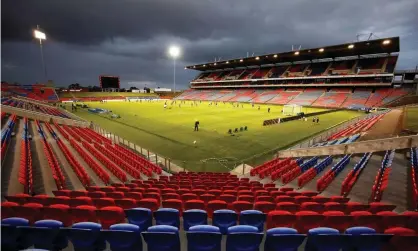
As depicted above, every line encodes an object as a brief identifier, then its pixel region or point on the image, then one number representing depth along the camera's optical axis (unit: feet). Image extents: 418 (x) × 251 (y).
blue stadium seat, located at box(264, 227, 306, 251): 12.98
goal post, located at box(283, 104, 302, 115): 141.39
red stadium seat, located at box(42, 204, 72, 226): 17.12
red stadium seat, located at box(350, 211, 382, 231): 16.80
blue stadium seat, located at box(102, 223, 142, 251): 13.29
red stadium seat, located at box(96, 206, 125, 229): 17.02
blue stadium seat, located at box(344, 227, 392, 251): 12.89
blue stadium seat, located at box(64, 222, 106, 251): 13.58
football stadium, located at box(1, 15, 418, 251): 13.62
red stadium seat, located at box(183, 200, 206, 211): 21.15
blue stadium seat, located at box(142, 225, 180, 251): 12.92
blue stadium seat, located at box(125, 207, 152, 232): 17.30
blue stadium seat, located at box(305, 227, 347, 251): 13.04
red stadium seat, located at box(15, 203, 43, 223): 16.72
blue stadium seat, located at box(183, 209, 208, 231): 17.42
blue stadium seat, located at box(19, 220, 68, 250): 13.60
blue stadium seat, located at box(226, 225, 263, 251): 13.12
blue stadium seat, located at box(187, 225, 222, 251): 13.25
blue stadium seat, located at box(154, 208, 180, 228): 17.28
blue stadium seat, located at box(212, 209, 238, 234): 17.39
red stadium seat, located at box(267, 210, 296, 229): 17.24
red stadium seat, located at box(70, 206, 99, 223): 17.25
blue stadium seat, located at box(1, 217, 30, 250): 13.35
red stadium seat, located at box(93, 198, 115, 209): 20.48
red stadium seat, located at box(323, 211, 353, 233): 16.85
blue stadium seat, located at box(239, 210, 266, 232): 17.38
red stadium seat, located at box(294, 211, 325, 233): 17.15
